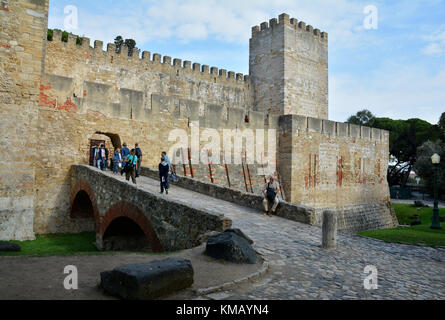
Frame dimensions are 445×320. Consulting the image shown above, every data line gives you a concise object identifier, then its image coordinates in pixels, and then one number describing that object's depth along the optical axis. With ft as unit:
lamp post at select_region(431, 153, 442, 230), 41.57
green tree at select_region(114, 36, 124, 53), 116.90
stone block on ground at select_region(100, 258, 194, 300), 10.58
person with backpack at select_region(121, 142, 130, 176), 40.54
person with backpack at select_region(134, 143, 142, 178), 37.65
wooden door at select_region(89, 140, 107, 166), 44.21
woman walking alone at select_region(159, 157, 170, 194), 29.71
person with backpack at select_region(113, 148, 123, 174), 42.11
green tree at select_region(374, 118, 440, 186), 127.66
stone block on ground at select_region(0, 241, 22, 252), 25.54
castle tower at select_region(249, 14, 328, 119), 79.94
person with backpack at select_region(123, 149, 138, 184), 32.99
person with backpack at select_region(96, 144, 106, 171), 41.91
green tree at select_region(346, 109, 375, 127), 141.59
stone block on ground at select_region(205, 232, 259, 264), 15.79
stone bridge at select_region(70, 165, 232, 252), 20.85
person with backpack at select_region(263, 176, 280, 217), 29.84
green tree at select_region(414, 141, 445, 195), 91.75
